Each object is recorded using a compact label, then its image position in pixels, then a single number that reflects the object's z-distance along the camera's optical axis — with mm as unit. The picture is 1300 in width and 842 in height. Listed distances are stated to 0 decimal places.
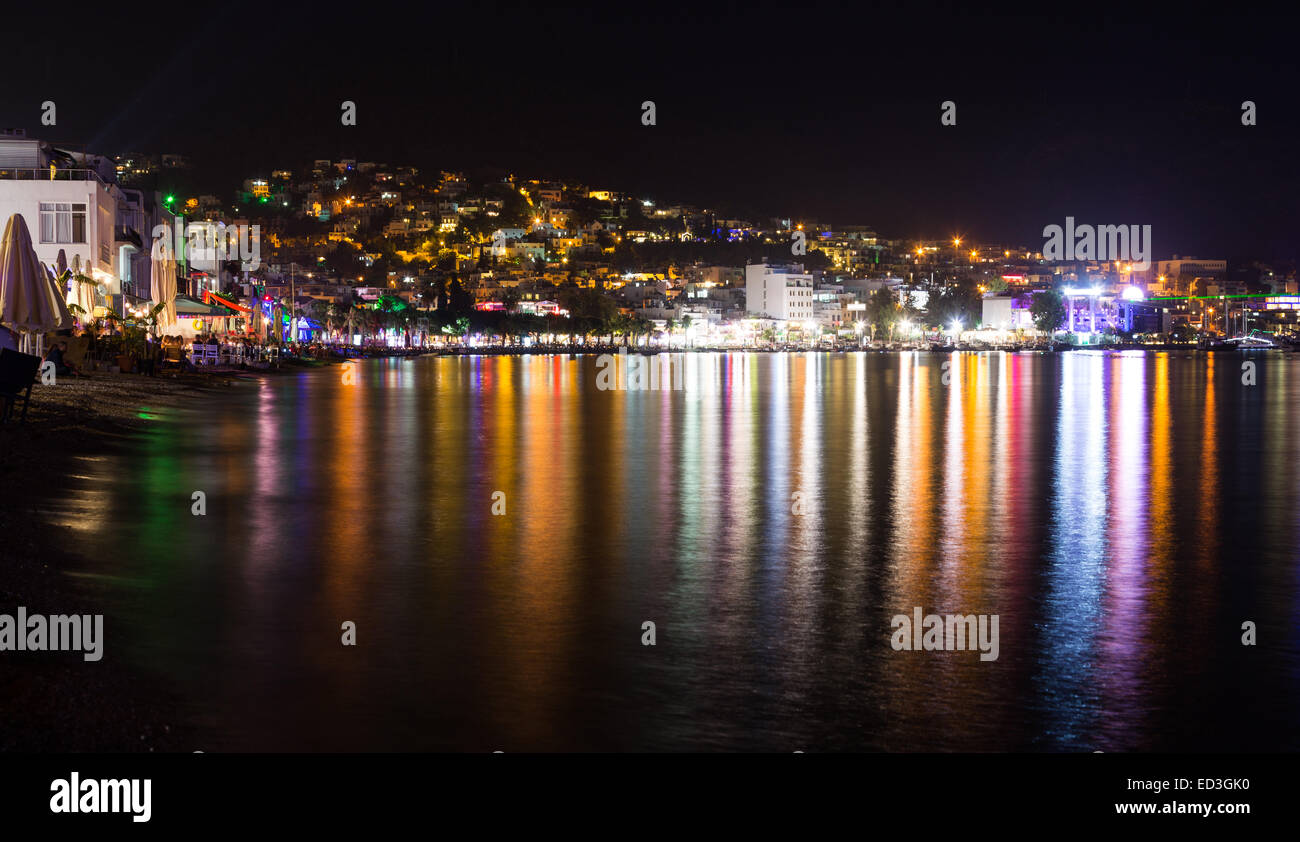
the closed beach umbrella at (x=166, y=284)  55531
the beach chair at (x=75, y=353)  36594
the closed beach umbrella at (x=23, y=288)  28219
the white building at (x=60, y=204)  52688
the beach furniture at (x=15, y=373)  18188
